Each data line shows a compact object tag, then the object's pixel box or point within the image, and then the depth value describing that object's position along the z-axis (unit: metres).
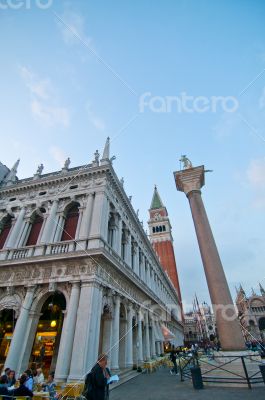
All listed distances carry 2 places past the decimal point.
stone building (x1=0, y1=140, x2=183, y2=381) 10.67
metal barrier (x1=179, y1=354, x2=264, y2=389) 7.79
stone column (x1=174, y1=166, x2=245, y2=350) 9.16
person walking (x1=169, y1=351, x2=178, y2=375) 14.24
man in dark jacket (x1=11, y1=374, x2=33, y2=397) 6.07
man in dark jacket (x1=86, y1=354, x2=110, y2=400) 4.50
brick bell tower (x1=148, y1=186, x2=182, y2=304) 53.38
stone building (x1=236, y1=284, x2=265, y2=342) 63.72
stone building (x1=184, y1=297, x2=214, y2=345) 86.50
